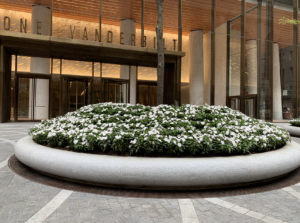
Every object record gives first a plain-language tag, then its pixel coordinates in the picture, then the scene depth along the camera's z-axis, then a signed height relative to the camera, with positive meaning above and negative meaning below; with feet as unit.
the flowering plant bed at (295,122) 36.23 -0.82
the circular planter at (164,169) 11.35 -2.75
